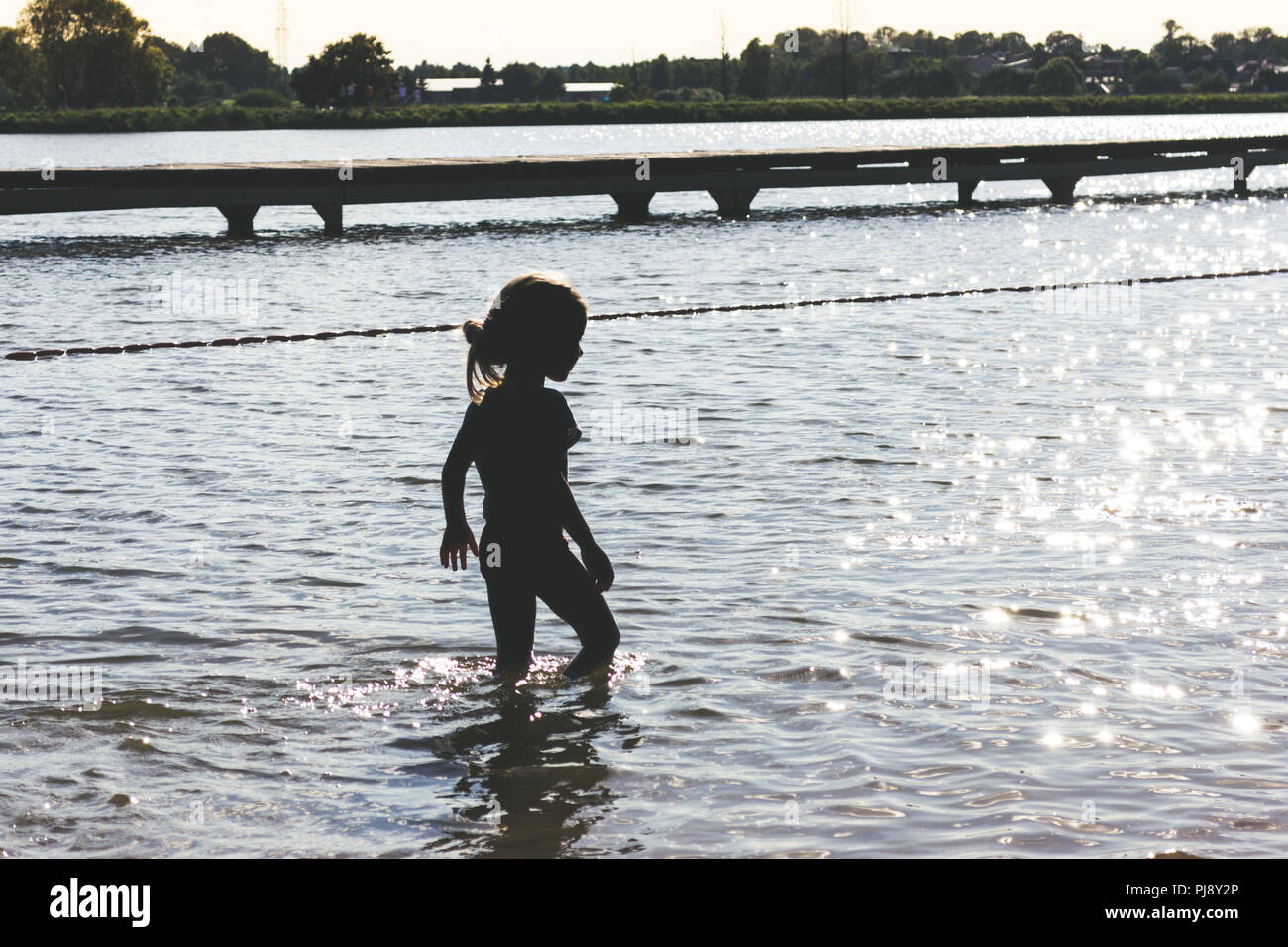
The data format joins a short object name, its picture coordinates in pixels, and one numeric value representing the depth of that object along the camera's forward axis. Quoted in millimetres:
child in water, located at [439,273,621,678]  5008
